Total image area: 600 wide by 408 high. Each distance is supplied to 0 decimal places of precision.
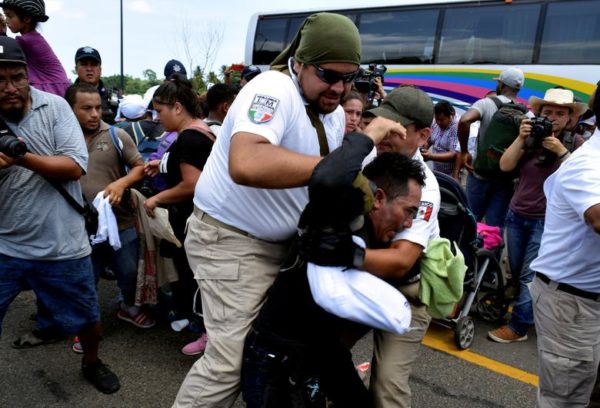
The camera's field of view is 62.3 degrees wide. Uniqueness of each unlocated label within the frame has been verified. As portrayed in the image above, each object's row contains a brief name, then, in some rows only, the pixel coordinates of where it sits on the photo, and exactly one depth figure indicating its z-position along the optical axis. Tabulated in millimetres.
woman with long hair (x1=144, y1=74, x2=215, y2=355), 2830
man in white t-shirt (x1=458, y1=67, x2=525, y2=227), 4457
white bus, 8531
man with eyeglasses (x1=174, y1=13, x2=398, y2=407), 1505
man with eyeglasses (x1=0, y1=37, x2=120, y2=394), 2240
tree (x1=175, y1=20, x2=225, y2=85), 21719
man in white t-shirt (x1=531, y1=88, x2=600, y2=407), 1959
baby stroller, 2863
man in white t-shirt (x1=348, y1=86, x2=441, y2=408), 1795
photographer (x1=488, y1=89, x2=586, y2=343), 3504
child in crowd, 3709
